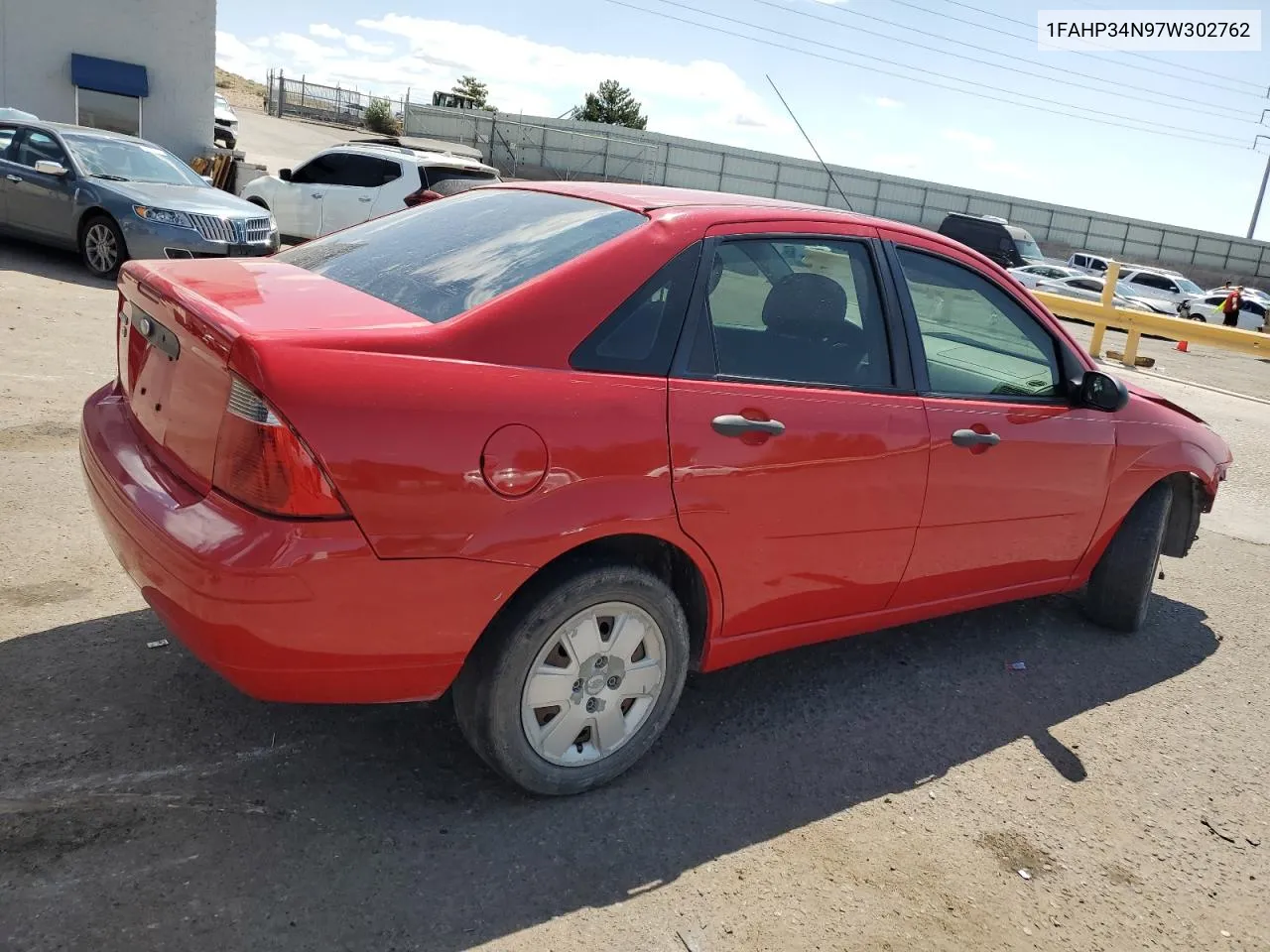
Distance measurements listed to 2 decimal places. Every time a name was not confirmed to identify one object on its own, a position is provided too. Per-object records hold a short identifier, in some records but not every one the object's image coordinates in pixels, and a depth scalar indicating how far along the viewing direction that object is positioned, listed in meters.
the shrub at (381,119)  47.48
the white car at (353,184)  14.74
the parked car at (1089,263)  33.34
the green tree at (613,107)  70.12
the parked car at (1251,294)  28.99
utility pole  54.09
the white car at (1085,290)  25.61
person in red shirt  25.19
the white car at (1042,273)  26.39
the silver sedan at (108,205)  10.83
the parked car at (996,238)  29.58
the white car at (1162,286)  28.64
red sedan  2.54
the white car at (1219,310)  26.80
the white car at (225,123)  28.16
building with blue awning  19.14
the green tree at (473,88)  73.51
